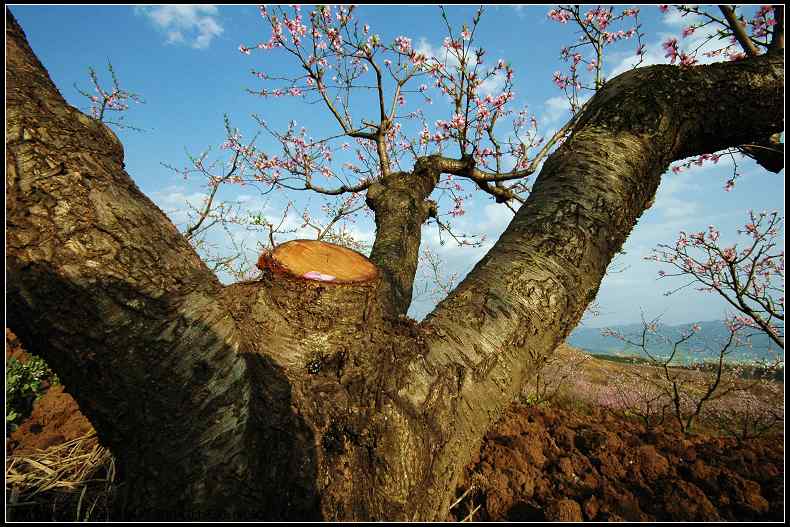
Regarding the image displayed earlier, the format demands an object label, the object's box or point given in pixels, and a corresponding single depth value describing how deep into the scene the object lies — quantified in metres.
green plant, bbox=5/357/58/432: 1.15
